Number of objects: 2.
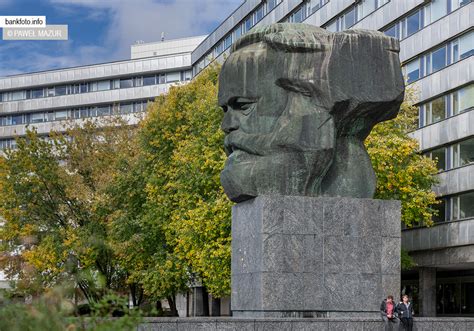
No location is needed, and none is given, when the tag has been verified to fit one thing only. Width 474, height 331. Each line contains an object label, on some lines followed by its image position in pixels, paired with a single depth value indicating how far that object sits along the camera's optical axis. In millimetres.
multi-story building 44594
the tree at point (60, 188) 45531
